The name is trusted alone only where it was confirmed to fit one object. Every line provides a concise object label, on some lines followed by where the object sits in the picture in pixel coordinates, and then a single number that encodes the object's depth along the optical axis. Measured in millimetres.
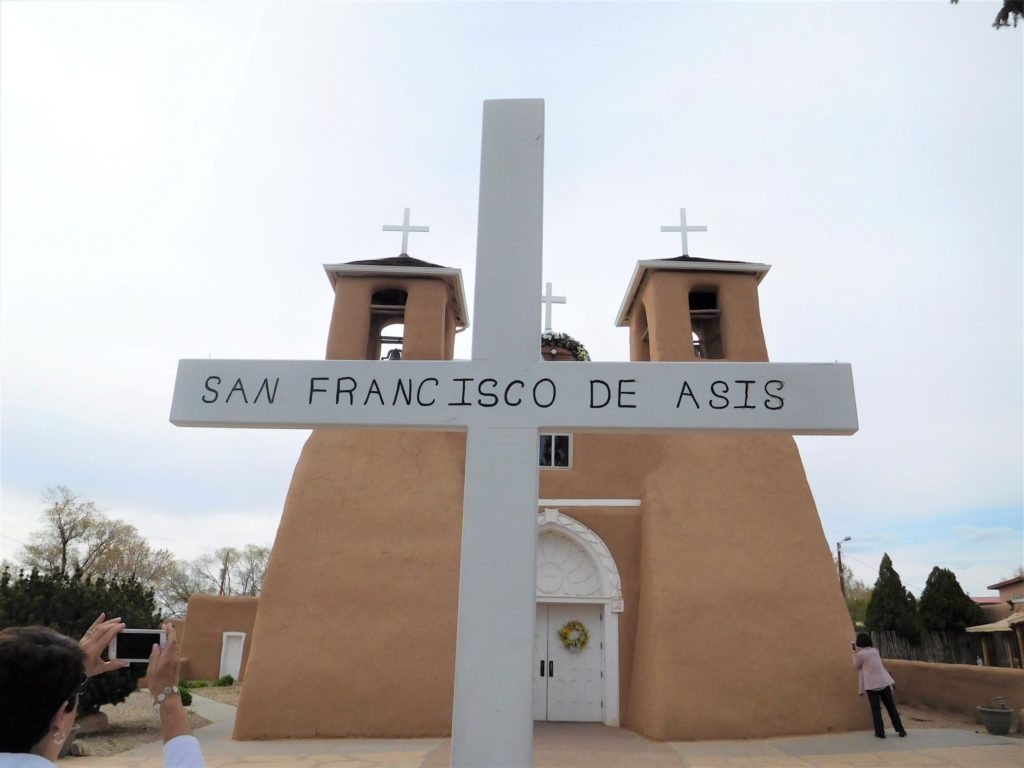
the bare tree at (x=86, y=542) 35594
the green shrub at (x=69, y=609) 10320
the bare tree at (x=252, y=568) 56375
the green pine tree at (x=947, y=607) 23688
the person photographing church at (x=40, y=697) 1606
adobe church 9906
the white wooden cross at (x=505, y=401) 4020
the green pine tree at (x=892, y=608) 22578
